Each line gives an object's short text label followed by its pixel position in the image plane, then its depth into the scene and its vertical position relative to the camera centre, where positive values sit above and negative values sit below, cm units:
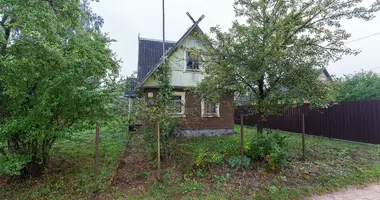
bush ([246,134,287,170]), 477 -114
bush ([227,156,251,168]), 497 -148
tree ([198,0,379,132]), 528 +177
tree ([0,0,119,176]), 387 +44
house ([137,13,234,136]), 943 +140
